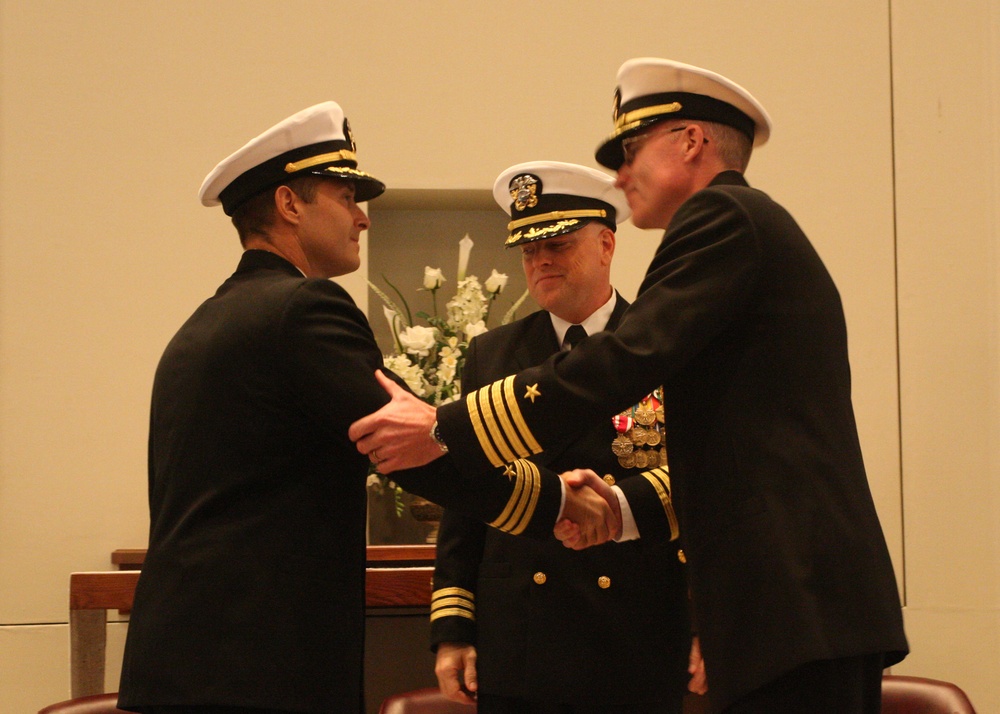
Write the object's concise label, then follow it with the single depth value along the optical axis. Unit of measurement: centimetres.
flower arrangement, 816
